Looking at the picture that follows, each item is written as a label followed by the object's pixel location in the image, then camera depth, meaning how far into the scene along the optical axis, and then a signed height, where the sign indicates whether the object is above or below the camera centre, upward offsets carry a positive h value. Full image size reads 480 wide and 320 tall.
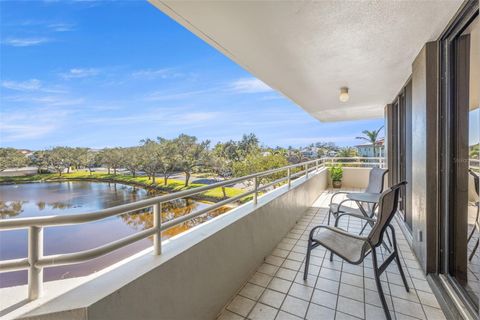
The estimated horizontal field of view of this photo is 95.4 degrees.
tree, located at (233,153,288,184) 14.93 -0.33
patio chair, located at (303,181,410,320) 1.58 -0.68
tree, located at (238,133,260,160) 22.44 +1.89
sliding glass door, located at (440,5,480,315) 1.45 +0.00
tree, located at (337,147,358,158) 13.00 +0.43
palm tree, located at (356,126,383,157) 15.79 +1.69
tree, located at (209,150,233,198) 19.59 -0.69
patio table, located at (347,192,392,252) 2.82 -0.54
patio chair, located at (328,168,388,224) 2.94 -0.35
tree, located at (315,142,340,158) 21.79 +1.45
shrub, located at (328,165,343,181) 6.41 -0.41
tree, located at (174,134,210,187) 17.16 +0.60
